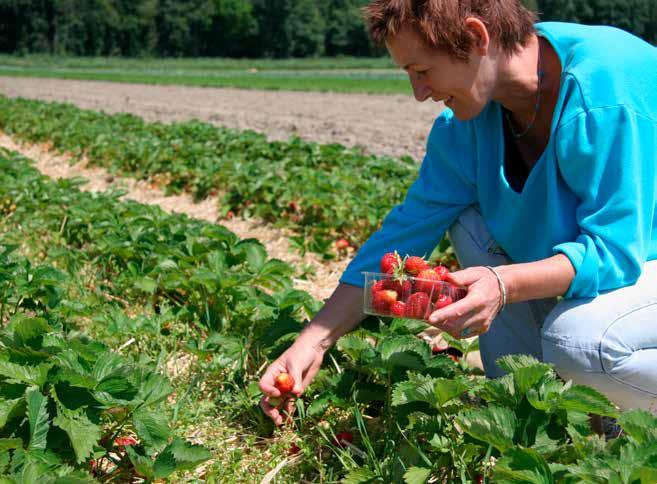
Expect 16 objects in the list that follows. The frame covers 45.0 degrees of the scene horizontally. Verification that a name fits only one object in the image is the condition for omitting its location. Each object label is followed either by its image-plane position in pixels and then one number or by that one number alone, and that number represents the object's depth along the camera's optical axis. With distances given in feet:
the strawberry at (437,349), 11.48
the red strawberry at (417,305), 6.99
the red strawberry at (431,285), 6.95
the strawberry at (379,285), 7.20
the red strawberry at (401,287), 7.09
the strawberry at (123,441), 8.43
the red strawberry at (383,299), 7.09
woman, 7.43
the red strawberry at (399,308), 7.07
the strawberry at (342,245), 17.19
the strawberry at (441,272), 7.03
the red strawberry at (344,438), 8.64
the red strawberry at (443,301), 6.91
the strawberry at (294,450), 8.65
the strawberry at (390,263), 7.23
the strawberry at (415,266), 7.27
